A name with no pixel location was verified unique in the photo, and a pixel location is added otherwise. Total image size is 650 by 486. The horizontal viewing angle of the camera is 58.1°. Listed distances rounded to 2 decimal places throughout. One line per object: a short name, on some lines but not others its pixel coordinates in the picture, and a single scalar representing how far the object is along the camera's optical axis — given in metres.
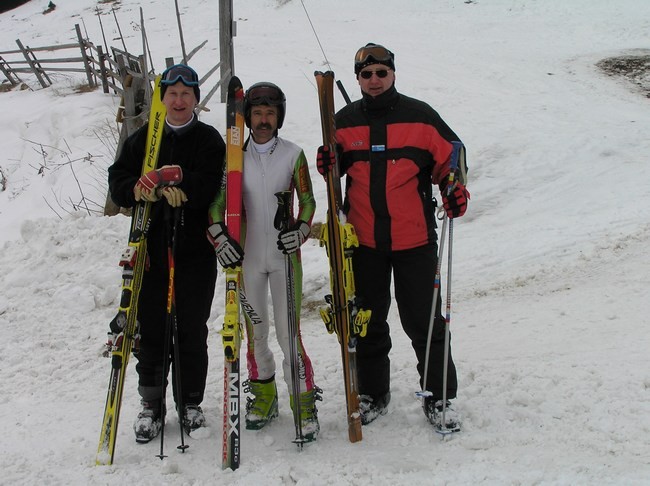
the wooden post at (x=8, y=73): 16.16
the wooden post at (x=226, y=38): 10.33
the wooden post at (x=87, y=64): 13.80
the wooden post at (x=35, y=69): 15.38
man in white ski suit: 3.41
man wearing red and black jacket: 3.38
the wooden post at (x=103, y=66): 12.86
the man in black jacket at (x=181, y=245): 3.41
